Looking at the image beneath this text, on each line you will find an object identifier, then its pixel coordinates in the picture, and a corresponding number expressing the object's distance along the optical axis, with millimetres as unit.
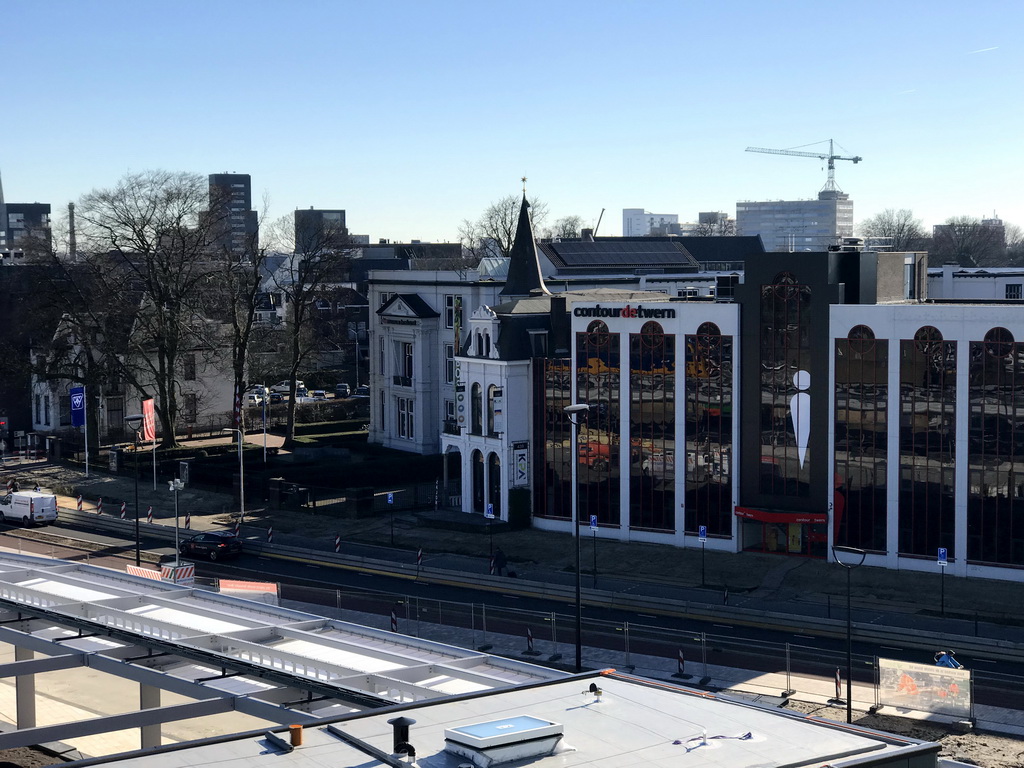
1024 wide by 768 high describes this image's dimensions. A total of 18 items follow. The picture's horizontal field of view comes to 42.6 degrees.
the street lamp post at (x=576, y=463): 39094
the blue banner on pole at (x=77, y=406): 82000
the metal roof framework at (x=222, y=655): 25984
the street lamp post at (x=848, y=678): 35750
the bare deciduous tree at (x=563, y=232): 190000
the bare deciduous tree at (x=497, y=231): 146625
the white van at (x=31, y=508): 71250
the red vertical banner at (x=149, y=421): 69562
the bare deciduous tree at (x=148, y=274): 85188
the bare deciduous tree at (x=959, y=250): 179750
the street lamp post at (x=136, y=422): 62106
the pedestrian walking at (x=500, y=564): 57469
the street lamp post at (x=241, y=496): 69938
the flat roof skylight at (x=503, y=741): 19203
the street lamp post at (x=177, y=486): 58425
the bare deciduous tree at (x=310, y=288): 92000
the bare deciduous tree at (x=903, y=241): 177950
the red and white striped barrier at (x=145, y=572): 49562
